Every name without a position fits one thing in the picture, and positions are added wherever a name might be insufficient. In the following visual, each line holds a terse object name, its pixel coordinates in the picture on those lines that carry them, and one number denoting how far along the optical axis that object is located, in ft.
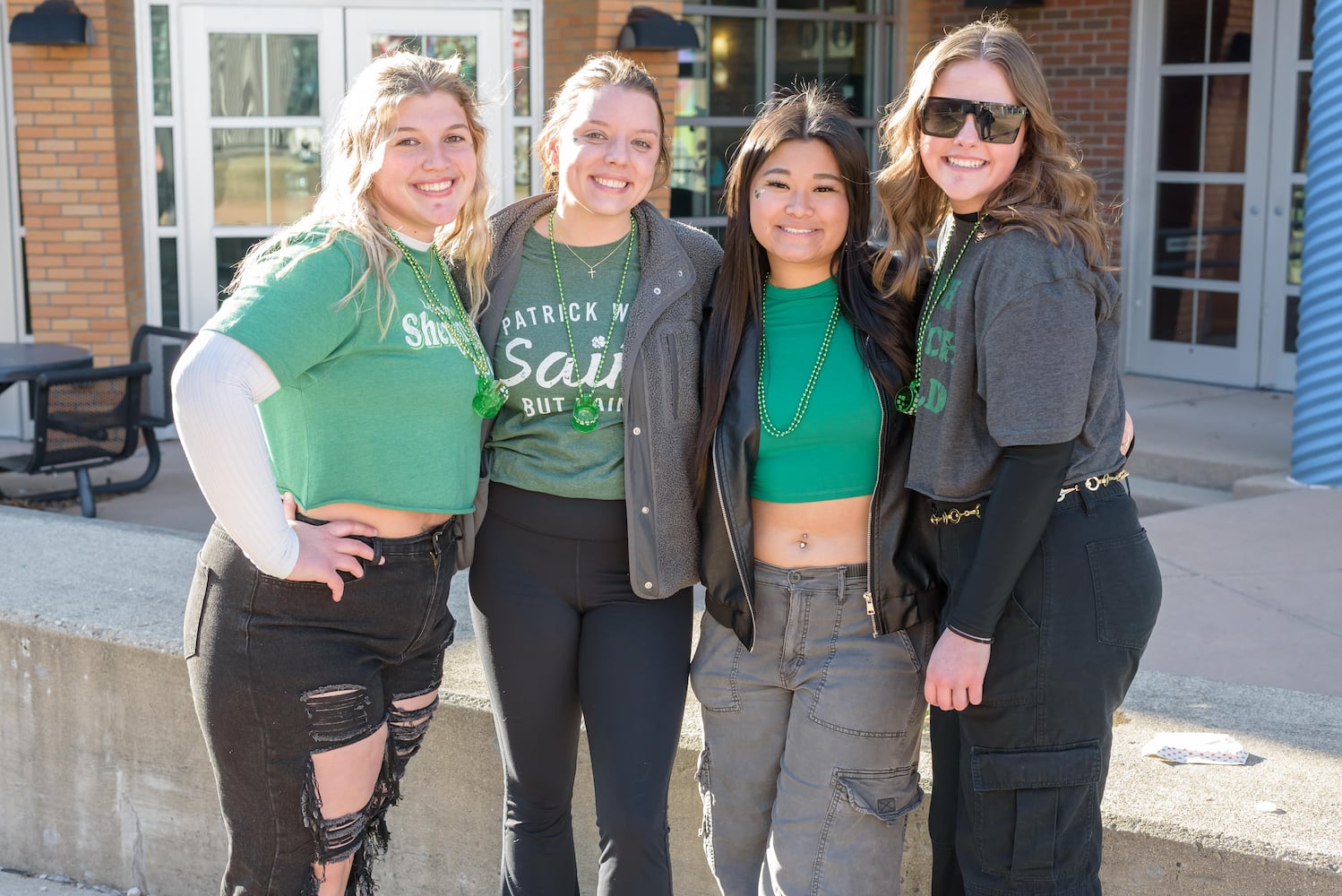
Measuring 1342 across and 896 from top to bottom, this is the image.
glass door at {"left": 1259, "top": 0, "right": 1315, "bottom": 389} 29.09
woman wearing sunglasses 7.38
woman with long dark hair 8.33
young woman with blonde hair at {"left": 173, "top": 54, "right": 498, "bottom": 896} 7.58
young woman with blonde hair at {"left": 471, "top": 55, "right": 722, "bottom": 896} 8.77
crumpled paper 9.79
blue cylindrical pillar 21.31
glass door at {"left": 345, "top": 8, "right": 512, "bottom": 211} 29.25
